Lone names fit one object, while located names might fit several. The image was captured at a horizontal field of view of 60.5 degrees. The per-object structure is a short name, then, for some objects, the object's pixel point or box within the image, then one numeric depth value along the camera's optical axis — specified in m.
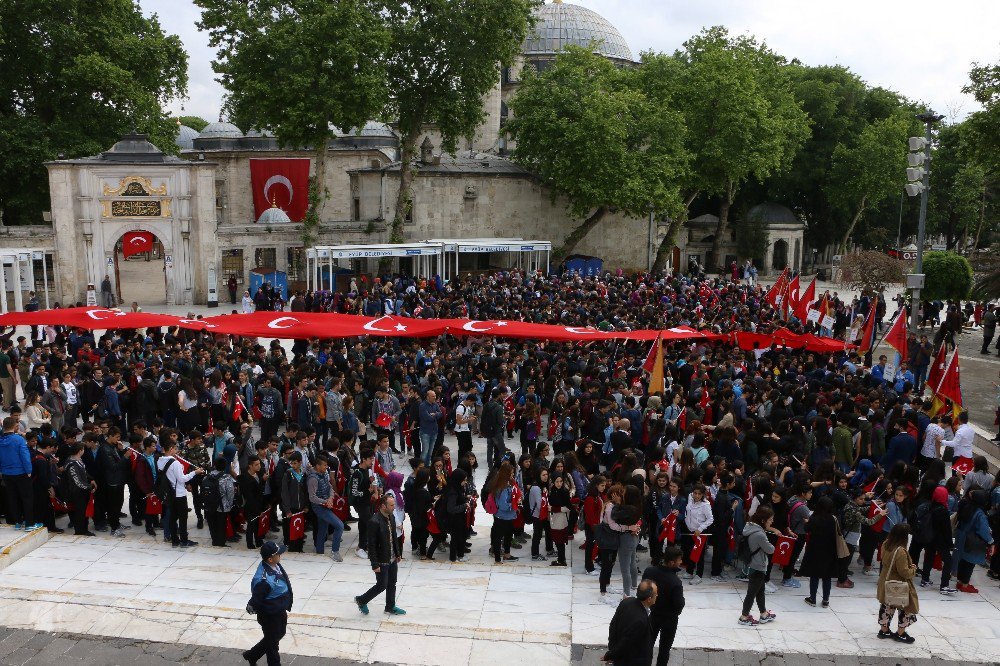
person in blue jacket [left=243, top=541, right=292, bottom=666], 7.74
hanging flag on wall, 44.81
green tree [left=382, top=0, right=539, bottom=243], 37.41
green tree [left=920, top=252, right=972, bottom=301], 35.12
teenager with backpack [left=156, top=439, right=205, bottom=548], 11.06
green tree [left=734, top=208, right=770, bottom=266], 54.28
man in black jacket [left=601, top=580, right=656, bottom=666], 7.12
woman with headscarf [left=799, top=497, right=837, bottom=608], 9.72
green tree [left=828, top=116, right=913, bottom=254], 51.62
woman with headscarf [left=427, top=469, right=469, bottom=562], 10.68
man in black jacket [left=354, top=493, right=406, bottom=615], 9.11
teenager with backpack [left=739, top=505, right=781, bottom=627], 9.19
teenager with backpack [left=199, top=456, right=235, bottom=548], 10.91
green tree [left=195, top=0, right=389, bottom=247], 33.31
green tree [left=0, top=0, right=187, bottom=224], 35.25
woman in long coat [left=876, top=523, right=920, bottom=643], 8.81
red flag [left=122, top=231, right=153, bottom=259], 34.28
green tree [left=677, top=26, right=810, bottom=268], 43.20
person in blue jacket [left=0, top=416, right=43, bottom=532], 11.24
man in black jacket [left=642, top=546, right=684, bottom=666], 7.93
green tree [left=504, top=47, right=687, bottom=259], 39.66
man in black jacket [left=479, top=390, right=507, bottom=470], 13.95
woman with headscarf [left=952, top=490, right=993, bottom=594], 10.20
